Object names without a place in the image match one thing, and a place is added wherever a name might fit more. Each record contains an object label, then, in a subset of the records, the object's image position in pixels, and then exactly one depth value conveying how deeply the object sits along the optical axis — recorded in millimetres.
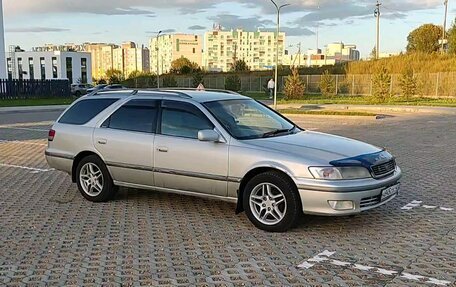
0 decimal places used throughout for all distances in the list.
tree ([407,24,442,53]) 77500
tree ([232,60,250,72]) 81825
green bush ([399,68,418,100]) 40875
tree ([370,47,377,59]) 72212
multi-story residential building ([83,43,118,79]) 170875
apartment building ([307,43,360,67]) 132000
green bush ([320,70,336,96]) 47781
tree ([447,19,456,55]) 61938
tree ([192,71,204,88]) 56612
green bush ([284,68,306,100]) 40594
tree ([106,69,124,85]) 69900
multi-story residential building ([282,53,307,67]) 132625
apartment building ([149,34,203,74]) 131875
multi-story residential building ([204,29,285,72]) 138625
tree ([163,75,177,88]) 62431
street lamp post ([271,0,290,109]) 33459
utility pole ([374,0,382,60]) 69375
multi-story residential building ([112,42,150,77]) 156000
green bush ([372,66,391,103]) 35669
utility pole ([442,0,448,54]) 69162
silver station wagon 5617
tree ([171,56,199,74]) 80938
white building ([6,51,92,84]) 117750
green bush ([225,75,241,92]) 54916
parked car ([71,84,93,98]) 53794
